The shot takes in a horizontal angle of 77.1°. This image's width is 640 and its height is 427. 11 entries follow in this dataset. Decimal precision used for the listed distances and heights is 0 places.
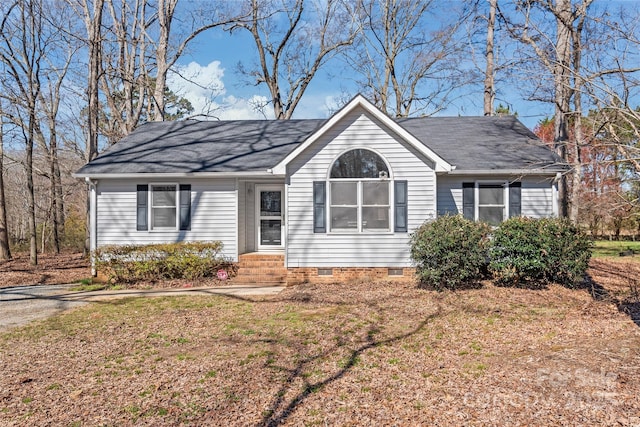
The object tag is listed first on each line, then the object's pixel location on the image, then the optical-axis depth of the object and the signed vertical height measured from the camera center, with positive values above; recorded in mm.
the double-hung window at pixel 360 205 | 10031 +270
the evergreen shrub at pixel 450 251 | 8508 -754
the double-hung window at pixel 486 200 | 10531 +419
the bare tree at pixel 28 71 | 15766 +5974
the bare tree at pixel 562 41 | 11688 +5441
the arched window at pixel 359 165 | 10016 +1270
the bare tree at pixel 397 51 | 23141 +9559
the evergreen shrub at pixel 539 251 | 8438 -762
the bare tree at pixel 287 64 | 24045 +9301
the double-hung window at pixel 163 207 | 11195 +246
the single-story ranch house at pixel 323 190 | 9945 +676
